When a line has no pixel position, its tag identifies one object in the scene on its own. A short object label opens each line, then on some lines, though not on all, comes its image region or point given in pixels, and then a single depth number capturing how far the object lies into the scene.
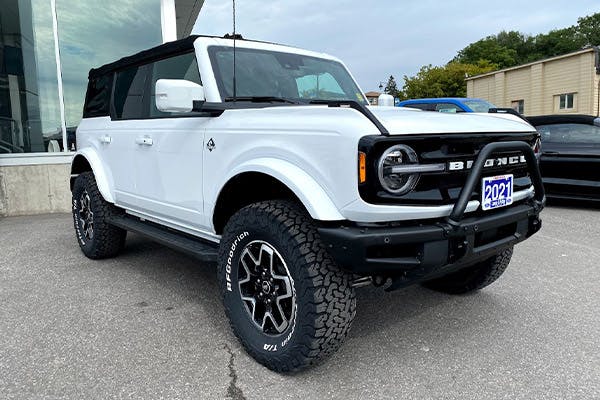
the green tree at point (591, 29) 57.62
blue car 10.14
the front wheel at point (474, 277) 3.22
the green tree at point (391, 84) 109.32
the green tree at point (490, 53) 57.19
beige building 23.83
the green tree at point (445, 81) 45.41
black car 6.80
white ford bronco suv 2.11
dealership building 7.76
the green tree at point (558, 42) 57.66
